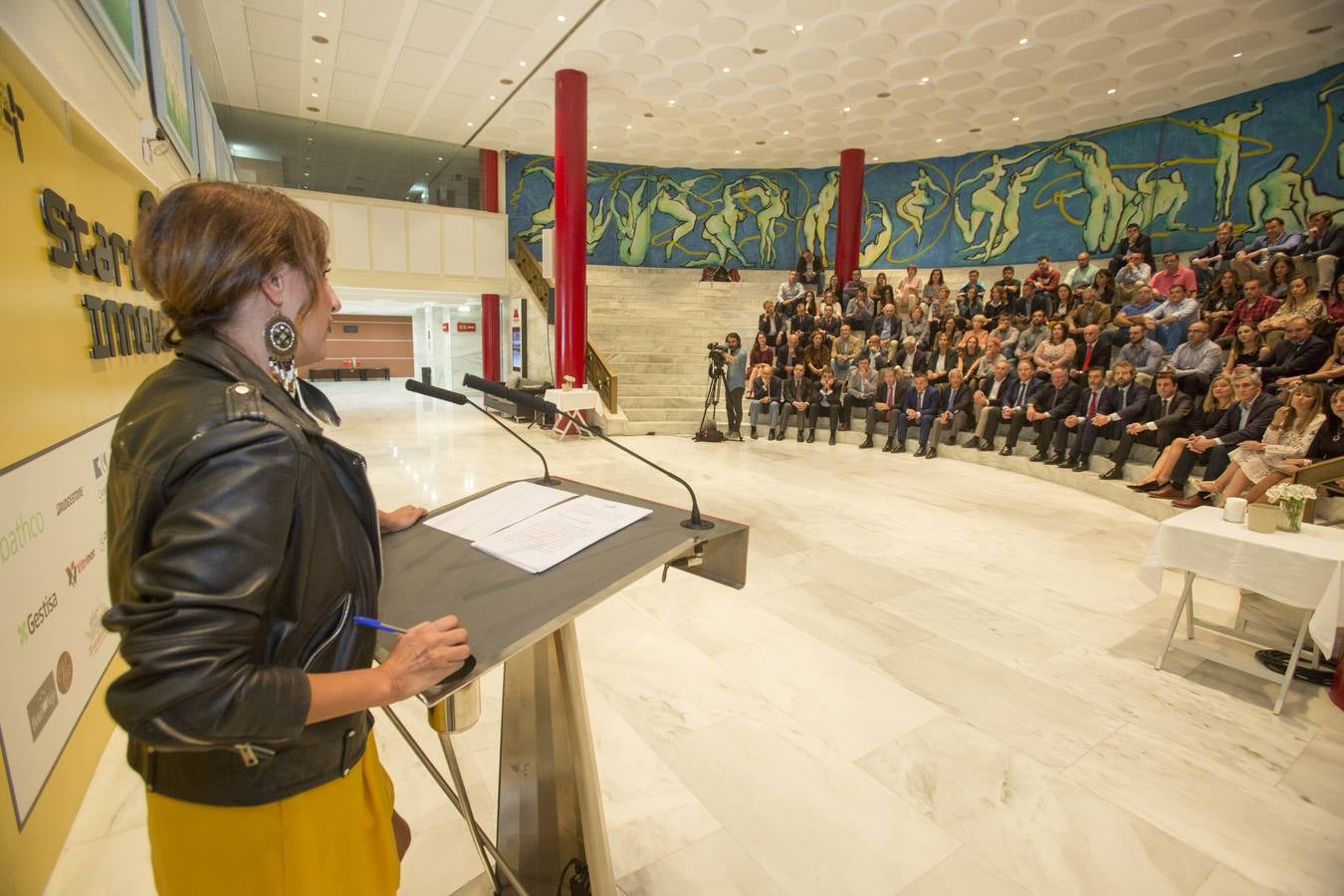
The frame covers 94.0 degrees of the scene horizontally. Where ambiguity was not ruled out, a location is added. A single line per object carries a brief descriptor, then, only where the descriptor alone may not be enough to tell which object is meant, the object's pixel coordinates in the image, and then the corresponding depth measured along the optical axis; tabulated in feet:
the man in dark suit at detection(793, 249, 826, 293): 39.55
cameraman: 29.64
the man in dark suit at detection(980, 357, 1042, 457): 23.90
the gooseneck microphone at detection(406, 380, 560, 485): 3.84
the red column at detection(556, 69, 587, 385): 28.25
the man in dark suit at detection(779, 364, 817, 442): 29.07
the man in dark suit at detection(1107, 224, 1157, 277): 28.58
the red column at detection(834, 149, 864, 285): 40.22
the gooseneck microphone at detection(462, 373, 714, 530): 3.97
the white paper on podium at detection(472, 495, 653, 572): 3.45
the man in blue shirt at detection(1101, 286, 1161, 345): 23.49
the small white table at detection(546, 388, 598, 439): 27.63
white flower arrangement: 8.46
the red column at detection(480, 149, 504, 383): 43.54
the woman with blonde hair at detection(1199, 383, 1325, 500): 14.06
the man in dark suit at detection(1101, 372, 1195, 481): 18.76
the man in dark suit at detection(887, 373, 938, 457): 26.35
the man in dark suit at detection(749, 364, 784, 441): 30.25
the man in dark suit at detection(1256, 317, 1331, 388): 17.21
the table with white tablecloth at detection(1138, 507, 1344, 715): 7.66
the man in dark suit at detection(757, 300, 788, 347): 33.68
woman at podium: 1.95
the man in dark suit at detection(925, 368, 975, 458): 26.03
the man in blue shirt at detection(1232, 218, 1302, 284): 22.39
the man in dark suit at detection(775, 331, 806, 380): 30.53
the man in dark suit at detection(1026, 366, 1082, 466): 22.44
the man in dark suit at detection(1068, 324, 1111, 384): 23.16
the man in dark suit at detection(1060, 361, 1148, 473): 20.45
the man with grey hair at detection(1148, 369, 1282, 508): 16.11
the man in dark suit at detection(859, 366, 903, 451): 27.55
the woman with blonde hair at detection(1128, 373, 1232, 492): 17.48
